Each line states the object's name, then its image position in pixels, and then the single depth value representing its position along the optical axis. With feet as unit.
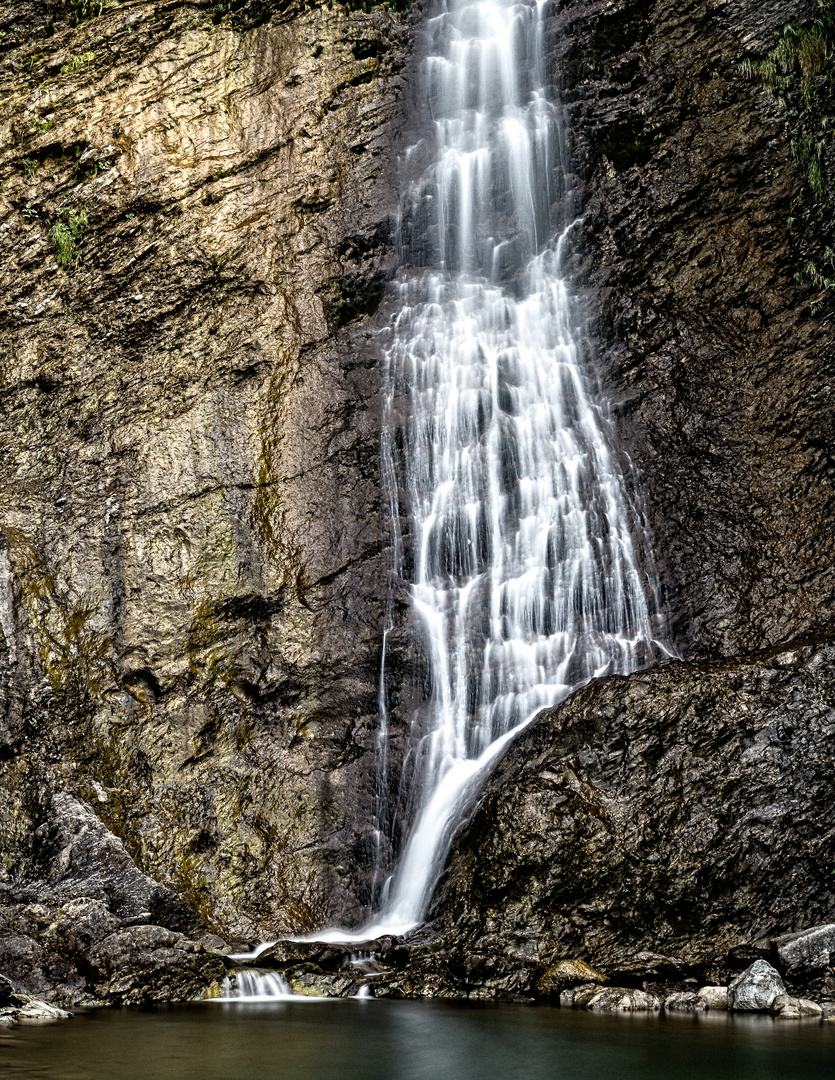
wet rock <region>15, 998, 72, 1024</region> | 32.97
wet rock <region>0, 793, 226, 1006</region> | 36.81
